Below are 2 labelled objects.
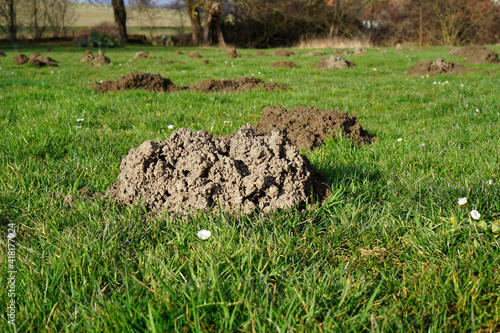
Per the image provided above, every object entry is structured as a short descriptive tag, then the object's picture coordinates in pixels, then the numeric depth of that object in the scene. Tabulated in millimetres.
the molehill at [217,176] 2498
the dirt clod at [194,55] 17906
